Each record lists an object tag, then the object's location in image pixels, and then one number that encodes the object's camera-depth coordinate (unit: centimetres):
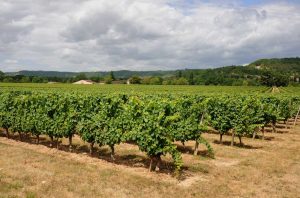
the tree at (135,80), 13025
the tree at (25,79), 12146
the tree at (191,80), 13382
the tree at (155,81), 12838
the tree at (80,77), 15998
